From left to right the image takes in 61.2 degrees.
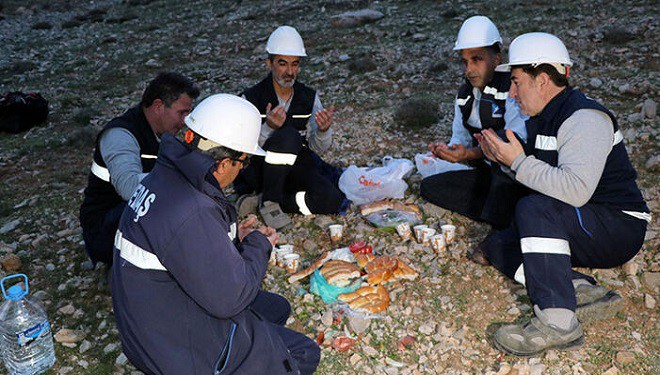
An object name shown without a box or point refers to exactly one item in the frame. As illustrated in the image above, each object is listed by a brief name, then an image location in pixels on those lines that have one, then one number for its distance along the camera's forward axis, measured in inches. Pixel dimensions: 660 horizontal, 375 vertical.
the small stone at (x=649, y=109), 295.6
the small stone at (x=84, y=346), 170.2
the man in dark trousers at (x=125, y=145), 182.2
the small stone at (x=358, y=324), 166.1
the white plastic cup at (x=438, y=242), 200.8
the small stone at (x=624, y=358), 148.1
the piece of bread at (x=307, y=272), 194.0
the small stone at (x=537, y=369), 145.9
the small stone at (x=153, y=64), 588.4
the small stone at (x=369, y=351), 158.4
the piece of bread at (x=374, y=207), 232.5
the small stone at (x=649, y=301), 166.9
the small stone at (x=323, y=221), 231.1
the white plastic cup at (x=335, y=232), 219.5
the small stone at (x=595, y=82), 355.9
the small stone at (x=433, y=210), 228.8
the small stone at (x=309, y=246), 216.4
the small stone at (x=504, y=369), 147.4
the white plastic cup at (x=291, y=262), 197.9
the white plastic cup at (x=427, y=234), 208.2
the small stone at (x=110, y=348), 169.9
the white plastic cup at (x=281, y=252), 203.0
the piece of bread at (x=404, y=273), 189.3
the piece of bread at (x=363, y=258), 193.5
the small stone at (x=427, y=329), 165.5
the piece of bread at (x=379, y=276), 184.7
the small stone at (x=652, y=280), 175.5
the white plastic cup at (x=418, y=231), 210.1
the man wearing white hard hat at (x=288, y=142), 228.5
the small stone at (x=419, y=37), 542.7
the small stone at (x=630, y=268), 180.4
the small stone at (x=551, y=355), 149.6
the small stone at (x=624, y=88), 338.0
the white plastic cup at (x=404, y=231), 214.2
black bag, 405.1
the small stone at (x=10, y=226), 250.2
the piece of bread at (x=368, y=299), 174.2
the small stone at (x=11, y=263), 216.1
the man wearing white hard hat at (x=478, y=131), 201.5
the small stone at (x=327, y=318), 170.4
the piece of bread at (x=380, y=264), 187.6
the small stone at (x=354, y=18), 650.2
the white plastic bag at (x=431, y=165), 245.9
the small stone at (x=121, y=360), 164.2
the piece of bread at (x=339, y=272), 183.9
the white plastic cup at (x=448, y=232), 206.8
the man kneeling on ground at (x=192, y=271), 106.0
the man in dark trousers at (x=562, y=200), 148.9
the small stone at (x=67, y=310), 189.5
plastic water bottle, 158.2
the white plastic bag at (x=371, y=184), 240.7
